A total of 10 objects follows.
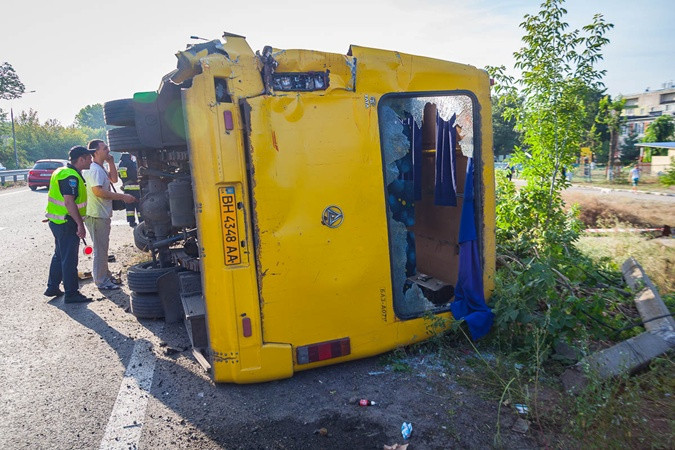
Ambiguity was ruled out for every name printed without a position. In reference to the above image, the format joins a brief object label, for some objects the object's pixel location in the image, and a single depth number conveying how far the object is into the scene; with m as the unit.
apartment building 44.09
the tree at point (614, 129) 27.37
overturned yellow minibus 3.19
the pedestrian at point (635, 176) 22.45
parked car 21.78
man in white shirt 5.96
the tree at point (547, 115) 6.33
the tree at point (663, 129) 31.42
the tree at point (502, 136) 24.67
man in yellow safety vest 5.68
